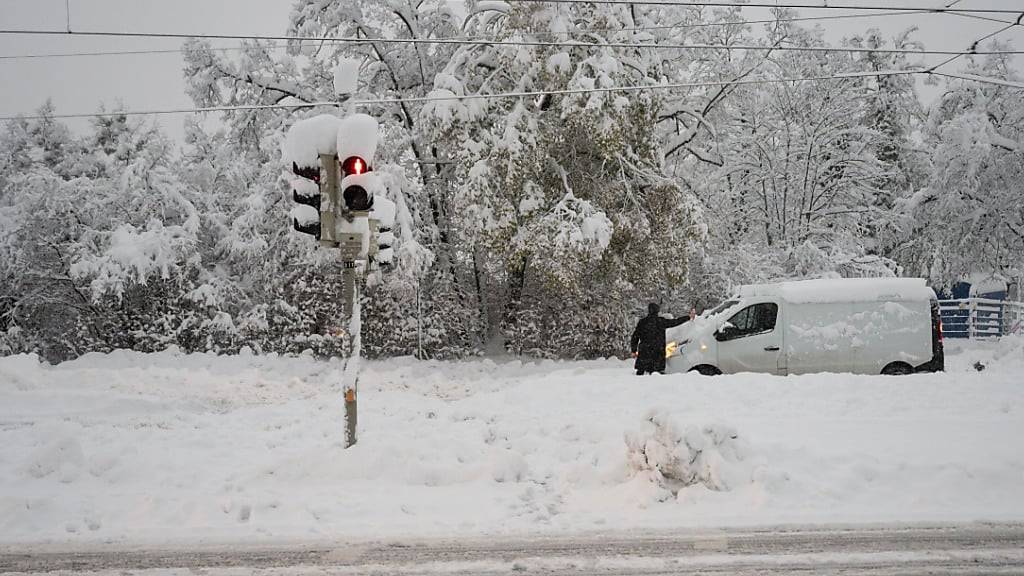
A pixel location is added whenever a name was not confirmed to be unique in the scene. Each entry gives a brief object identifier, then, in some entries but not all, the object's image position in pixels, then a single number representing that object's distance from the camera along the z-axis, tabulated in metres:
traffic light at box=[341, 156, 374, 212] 7.11
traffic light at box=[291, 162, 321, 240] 7.34
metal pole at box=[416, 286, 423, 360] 18.73
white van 12.96
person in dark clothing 13.33
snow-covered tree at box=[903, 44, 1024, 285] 26.11
